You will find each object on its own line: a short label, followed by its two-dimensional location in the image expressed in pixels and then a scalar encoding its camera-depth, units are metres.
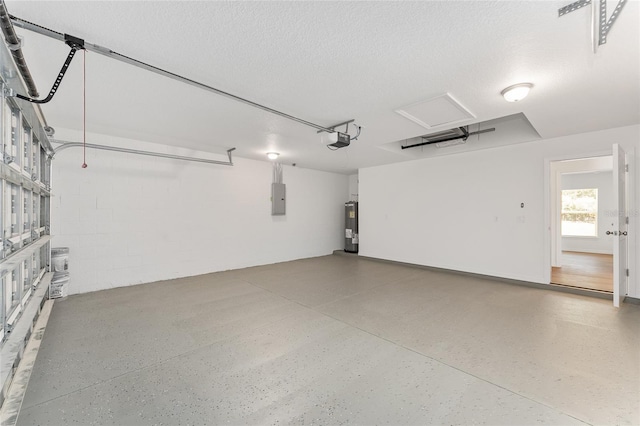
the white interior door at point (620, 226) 3.22
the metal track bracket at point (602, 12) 1.51
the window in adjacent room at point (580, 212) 7.49
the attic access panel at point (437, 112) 2.89
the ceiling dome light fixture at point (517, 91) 2.46
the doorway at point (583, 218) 5.57
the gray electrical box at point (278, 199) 6.30
